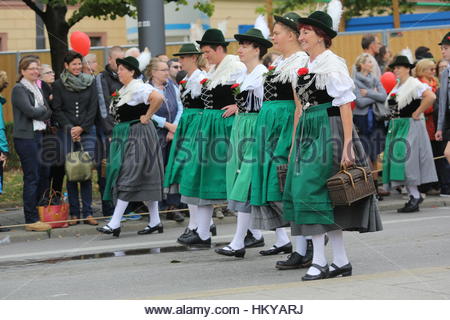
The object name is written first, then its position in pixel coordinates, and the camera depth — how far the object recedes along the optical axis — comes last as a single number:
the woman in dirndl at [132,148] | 11.70
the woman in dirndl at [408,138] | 13.85
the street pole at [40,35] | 28.56
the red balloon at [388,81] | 15.23
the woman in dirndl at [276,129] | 8.81
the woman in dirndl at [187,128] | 10.52
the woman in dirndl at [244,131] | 9.41
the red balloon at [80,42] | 13.88
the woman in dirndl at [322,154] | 7.92
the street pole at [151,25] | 14.87
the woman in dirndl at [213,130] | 10.19
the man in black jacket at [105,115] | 13.48
